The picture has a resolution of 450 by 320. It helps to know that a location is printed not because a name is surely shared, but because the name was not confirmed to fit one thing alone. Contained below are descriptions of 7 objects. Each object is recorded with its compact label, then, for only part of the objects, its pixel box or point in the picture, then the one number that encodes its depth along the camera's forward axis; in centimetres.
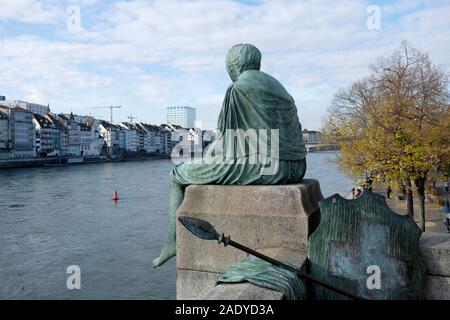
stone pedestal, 377
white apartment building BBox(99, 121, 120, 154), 12681
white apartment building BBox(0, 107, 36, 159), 9112
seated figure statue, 414
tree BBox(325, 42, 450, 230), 1602
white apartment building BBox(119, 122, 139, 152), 13388
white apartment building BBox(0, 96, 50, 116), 11349
